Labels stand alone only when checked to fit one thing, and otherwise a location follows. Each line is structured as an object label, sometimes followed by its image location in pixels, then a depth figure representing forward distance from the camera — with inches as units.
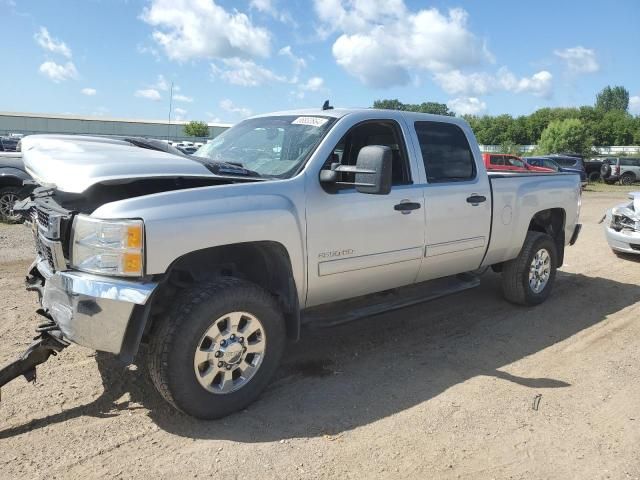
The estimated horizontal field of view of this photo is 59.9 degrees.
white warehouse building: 3029.0
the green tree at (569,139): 1807.3
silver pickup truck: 120.6
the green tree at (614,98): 5689.0
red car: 889.5
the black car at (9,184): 412.5
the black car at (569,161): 1075.3
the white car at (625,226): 334.0
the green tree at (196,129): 3235.7
